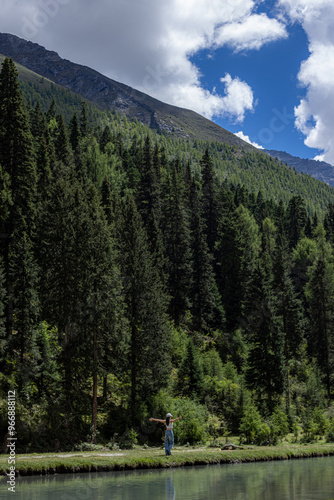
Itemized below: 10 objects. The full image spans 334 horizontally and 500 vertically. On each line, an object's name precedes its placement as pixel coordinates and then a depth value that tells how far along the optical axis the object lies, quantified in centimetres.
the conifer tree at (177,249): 6097
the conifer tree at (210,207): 8112
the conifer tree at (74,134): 8931
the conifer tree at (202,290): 6359
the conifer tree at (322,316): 5191
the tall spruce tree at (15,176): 3506
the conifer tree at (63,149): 7175
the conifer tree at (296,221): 9888
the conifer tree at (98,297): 3086
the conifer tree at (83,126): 10181
